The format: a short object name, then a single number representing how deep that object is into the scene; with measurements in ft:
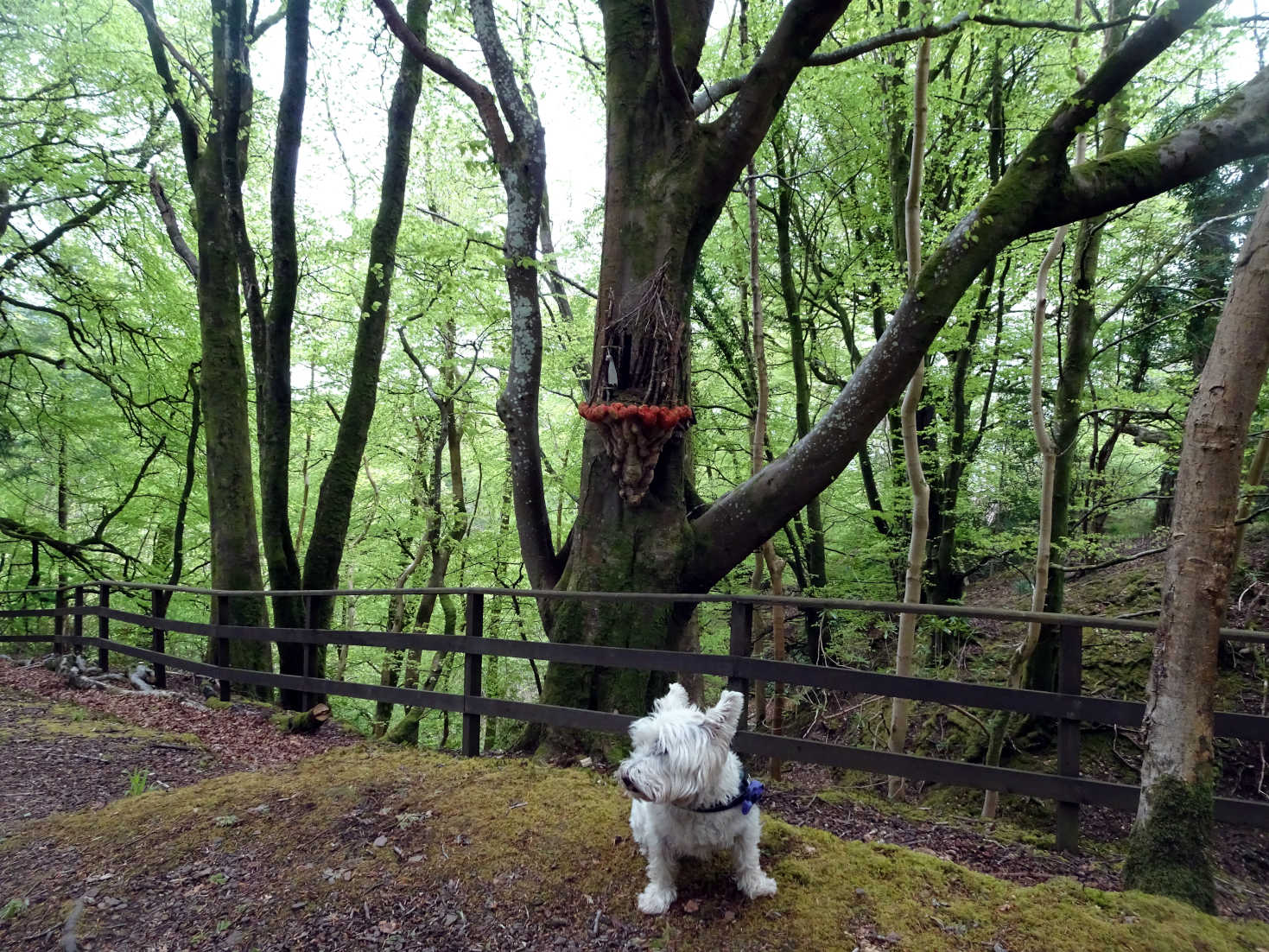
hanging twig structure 15.07
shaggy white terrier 7.83
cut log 20.57
